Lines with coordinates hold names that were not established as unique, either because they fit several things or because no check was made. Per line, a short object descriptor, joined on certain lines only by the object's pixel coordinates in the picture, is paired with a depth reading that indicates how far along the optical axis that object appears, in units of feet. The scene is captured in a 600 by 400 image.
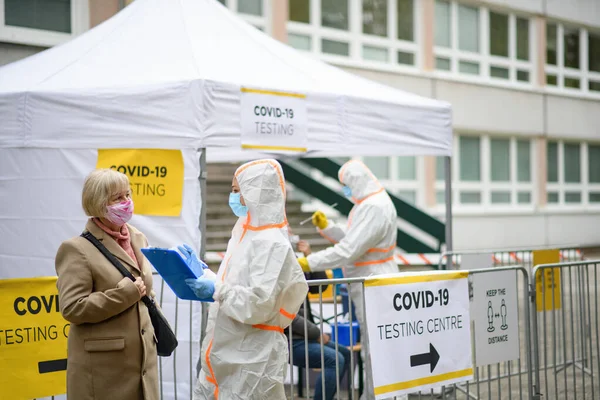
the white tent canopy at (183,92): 19.38
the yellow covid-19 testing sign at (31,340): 14.83
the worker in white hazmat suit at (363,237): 21.84
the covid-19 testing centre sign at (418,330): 15.23
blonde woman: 11.74
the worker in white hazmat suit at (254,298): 12.47
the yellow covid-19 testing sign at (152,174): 19.75
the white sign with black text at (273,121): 20.03
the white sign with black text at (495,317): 17.79
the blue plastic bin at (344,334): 21.42
